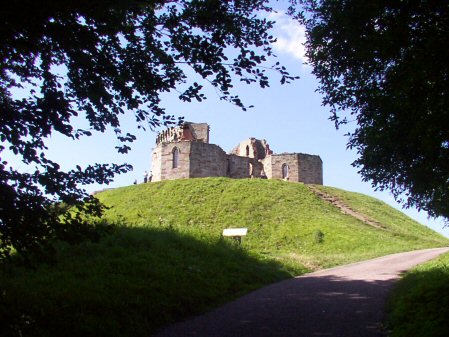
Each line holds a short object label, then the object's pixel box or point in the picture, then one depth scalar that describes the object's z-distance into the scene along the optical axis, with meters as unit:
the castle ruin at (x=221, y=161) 45.84
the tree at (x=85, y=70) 4.72
